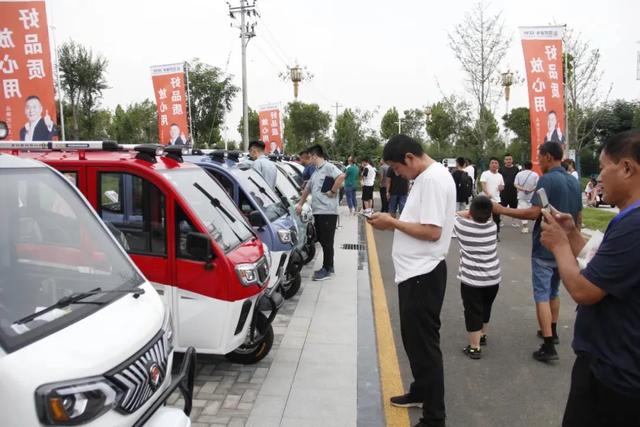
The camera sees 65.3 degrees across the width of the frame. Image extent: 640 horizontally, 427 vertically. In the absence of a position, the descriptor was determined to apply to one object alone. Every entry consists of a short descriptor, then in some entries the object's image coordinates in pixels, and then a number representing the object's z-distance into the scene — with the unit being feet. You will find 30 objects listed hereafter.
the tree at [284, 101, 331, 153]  146.72
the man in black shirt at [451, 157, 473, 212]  40.52
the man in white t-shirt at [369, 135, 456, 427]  10.74
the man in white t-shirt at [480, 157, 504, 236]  36.14
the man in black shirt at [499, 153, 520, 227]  38.09
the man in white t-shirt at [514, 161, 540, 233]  33.31
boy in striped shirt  15.42
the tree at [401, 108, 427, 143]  159.12
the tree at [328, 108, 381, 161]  124.57
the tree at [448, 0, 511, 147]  63.77
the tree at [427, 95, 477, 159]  99.41
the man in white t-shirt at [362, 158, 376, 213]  51.83
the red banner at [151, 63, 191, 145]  54.70
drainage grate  34.40
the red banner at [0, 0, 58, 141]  24.02
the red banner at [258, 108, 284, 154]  79.87
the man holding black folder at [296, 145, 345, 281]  24.47
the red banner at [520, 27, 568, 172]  36.86
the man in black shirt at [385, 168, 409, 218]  42.63
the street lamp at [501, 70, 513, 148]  101.07
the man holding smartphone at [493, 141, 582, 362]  15.60
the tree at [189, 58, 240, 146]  131.54
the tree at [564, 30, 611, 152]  70.49
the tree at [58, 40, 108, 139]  103.55
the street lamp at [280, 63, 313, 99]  132.36
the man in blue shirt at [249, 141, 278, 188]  25.98
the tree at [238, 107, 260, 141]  189.37
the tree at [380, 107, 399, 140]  162.19
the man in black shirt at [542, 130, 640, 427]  6.54
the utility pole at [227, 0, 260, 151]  77.87
